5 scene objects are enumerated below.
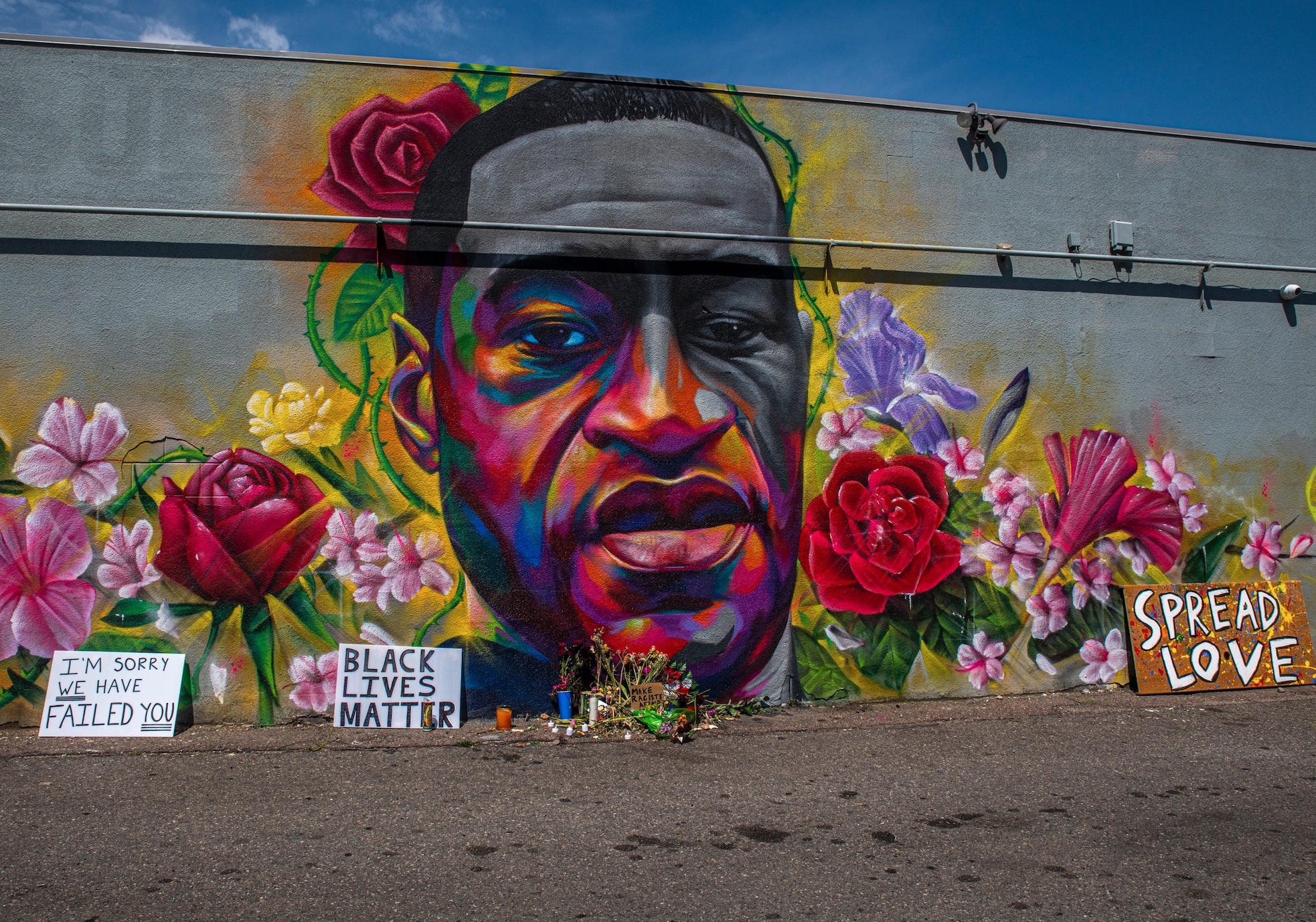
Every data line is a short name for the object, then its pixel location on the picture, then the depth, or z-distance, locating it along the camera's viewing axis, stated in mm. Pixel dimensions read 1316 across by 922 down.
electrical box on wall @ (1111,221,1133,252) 7668
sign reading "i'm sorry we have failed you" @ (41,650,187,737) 5969
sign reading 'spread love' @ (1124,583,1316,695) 7418
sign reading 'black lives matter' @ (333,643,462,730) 6227
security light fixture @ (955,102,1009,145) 7352
